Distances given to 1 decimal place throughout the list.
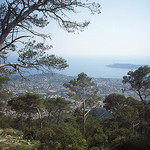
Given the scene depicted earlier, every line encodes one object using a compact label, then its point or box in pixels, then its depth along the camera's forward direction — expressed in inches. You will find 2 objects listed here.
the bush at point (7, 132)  271.2
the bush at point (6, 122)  410.9
